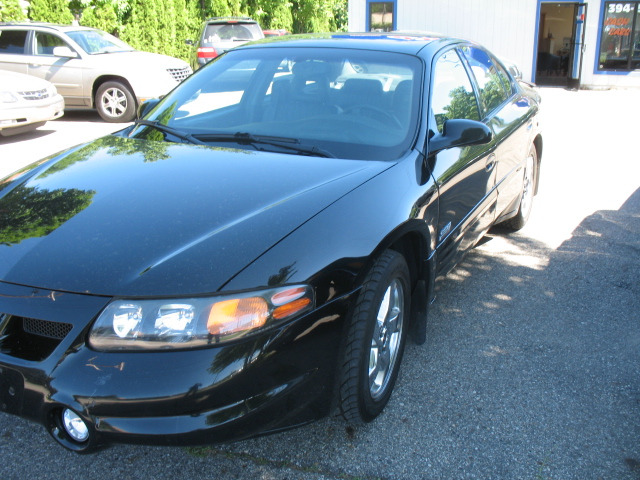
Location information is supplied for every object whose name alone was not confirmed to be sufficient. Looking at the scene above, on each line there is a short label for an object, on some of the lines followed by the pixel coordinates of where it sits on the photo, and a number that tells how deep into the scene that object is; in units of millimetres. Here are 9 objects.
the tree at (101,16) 18828
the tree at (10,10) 16328
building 16609
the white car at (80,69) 10508
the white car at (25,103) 8766
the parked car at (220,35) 14953
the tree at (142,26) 18859
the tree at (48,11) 17406
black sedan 1997
